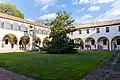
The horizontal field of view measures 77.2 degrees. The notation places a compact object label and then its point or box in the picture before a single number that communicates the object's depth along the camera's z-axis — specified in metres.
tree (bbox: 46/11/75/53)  9.69
